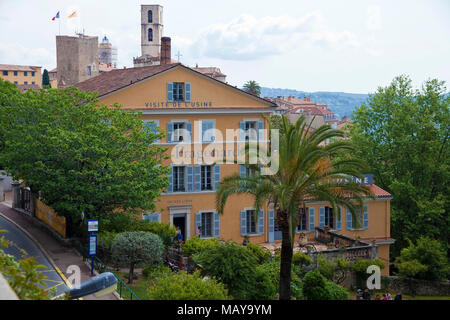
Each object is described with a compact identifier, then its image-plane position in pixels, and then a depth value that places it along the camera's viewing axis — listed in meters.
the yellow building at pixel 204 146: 33.91
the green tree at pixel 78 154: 25.74
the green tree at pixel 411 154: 41.56
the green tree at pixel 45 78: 106.00
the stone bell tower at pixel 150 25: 129.38
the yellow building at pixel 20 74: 130.25
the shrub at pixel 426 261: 31.36
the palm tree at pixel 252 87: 100.81
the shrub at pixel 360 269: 29.48
